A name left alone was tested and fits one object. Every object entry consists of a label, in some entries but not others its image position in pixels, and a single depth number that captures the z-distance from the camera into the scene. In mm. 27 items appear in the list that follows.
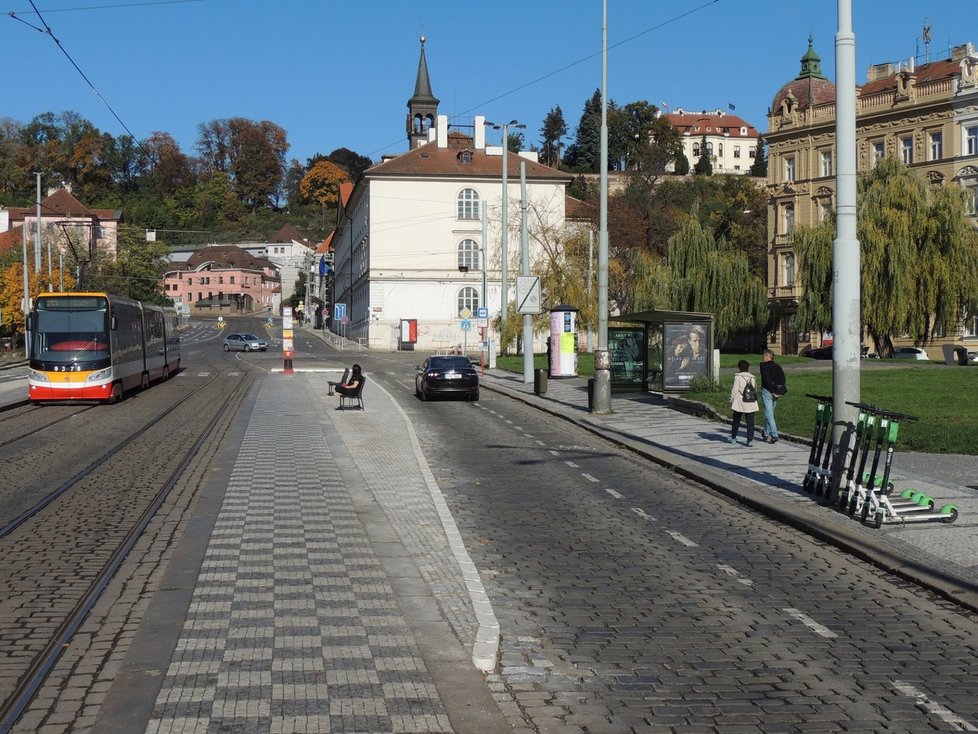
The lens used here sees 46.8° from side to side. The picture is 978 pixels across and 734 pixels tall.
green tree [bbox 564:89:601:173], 148625
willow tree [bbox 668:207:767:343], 65125
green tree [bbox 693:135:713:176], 163850
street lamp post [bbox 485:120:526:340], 45188
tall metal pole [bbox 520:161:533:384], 41781
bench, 29609
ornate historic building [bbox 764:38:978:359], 66812
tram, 32938
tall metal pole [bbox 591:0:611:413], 28281
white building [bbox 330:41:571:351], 82375
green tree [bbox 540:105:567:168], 162000
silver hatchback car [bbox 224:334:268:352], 83188
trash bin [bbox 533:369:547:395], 36375
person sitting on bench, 29516
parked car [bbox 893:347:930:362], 61812
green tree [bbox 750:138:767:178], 164125
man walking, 21141
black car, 34438
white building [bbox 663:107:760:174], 186250
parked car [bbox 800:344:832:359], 65000
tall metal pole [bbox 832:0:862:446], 13164
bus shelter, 32500
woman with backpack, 20656
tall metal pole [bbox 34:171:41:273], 64200
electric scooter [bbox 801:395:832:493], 14344
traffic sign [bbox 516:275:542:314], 38781
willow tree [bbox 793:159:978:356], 51688
